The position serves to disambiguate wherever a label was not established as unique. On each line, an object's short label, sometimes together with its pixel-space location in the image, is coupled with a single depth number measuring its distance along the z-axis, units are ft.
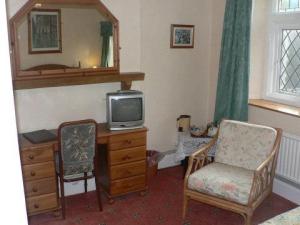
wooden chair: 9.48
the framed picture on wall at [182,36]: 12.95
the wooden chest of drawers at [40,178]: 9.41
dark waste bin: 12.43
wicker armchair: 9.07
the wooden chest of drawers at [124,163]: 10.70
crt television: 10.76
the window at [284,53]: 11.32
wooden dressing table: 9.51
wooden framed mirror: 9.60
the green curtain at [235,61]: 11.65
